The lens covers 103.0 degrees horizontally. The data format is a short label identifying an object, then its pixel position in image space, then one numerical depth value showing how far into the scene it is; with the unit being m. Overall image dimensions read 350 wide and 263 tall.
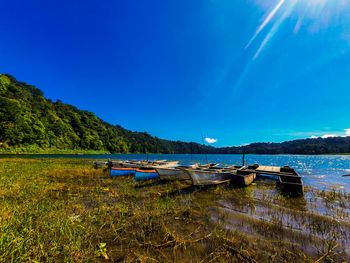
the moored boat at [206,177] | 10.34
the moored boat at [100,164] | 23.03
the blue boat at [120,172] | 15.75
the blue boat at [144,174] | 13.59
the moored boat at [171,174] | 12.30
